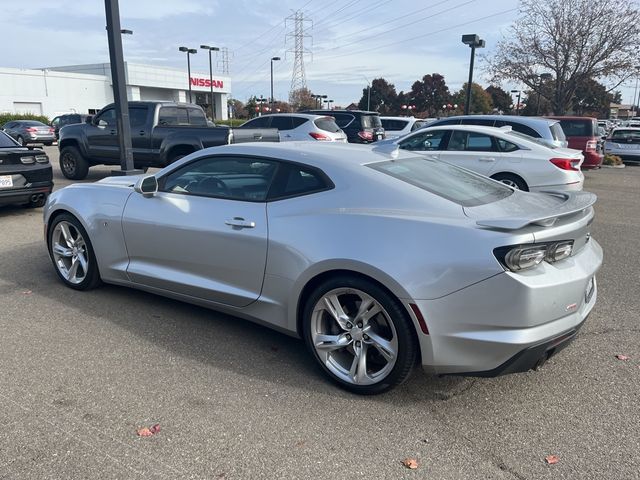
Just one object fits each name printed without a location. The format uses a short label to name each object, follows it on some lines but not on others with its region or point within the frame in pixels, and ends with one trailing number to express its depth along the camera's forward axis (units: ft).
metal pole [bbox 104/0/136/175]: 28.94
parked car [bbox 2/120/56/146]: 89.61
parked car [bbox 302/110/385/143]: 56.59
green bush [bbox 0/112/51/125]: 137.15
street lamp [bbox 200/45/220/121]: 129.24
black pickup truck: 35.35
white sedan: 28.58
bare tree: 75.41
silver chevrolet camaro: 9.24
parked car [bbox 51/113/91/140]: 99.04
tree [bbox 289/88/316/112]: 228.61
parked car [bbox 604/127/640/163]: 65.41
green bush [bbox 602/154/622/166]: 64.18
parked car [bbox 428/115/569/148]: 34.68
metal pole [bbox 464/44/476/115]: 61.75
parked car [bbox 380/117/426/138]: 66.82
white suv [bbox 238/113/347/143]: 45.98
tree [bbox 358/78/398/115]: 278.67
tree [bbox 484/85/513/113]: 253.24
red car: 46.85
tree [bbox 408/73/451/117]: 278.87
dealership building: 165.48
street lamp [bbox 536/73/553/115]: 83.30
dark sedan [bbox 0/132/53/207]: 25.11
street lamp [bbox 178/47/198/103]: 129.80
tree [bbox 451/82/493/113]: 239.91
